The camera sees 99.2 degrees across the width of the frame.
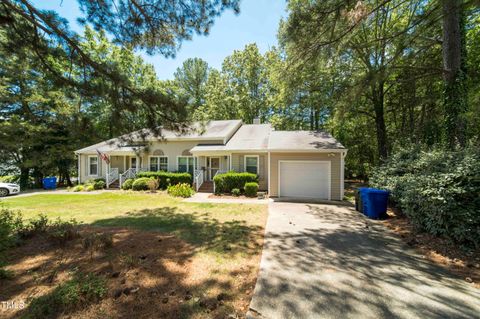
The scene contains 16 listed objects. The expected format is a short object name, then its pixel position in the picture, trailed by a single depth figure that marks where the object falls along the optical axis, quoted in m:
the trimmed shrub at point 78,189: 14.95
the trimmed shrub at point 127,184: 14.70
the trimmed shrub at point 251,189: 11.94
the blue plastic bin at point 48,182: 16.86
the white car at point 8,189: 13.48
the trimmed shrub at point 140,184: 14.09
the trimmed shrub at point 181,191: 11.98
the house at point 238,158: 10.87
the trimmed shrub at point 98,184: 15.55
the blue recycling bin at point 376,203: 7.28
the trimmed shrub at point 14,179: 18.91
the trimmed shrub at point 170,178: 14.35
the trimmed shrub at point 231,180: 12.67
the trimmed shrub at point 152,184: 13.88
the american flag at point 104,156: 15.72
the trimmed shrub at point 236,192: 12.28
